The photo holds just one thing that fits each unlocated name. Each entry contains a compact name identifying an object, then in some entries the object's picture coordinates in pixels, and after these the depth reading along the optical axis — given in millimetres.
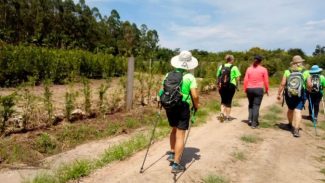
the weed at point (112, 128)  8797
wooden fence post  10891
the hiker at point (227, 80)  10232
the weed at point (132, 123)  9483
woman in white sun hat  5863
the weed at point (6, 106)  7320
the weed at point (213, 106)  12945
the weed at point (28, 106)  8117
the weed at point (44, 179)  5488
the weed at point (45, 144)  7285
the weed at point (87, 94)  9688
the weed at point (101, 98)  10095
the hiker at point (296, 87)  9117
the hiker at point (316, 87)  11320
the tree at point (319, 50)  93188
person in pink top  9875
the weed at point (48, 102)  8469
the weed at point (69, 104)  8992
